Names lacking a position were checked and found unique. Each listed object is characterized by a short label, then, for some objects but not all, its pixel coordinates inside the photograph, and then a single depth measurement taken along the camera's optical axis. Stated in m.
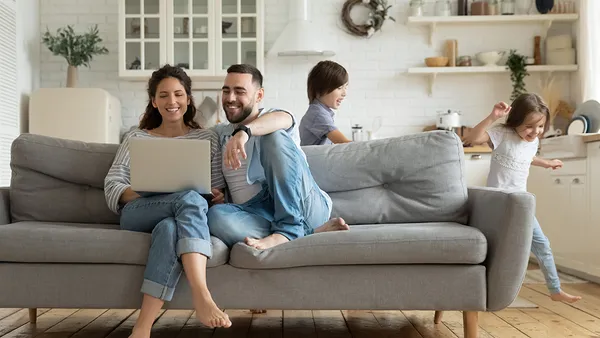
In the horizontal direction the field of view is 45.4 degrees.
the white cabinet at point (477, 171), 5.52
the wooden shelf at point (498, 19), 5.95
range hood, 5.91
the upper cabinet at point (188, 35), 5.94
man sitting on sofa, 2.54
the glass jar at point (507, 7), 6.02
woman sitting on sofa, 2.34
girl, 3.32
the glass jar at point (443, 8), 6.04
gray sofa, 2.43
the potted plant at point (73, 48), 5.88
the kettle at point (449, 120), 5.82
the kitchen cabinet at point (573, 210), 4.23
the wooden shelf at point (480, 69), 5.95
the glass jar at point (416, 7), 6.06
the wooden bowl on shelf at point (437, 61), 6.05
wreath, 6.12
